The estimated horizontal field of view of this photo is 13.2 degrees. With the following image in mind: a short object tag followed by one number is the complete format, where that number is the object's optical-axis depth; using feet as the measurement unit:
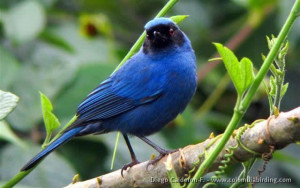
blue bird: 23.23
